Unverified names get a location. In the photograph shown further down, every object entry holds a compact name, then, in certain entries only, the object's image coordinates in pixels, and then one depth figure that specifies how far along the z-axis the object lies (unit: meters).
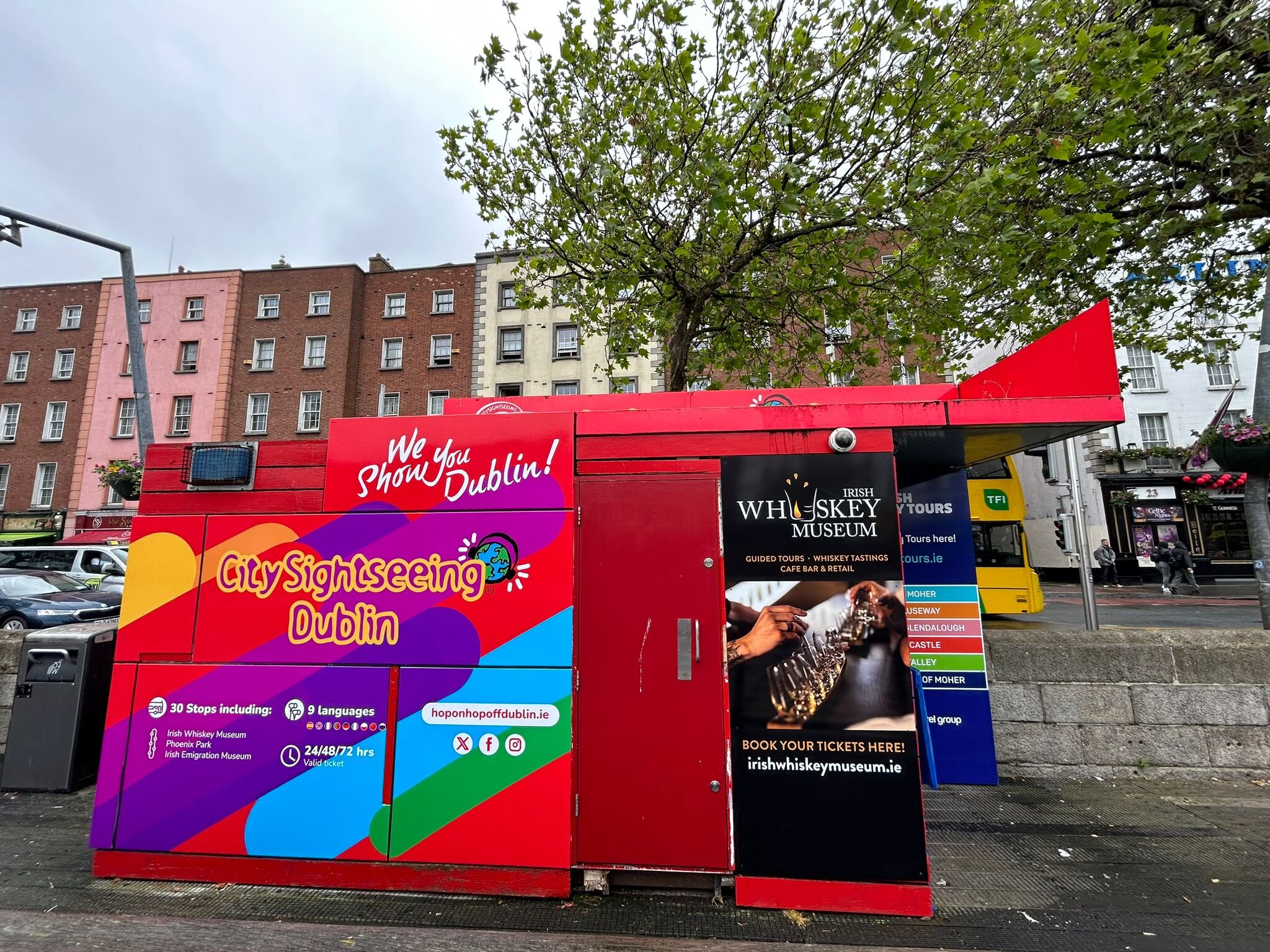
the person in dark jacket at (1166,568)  20.70
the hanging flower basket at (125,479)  12.68
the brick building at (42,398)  28.25
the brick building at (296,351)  27.36
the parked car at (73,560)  15.45
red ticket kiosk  3.46
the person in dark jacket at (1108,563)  23.36
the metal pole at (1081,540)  5.86
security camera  3.63
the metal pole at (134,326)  8.80
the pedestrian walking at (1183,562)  19.94
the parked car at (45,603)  10.30
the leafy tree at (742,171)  6.71
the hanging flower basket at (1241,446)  5.35
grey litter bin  5.00
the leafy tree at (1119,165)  6.21
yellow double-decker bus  12.79
